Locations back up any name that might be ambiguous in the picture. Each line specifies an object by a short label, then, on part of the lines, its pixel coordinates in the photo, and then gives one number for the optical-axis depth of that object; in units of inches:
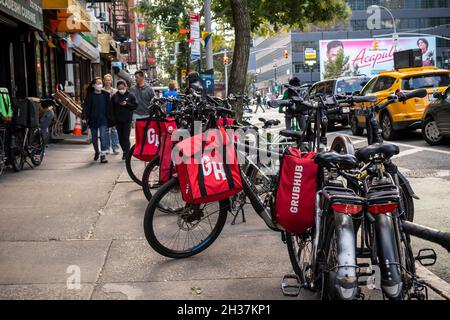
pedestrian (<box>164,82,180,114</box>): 760.0
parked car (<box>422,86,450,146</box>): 505.0
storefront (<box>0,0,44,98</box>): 522.0
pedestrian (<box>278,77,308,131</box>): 457.6
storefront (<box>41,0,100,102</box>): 656.8
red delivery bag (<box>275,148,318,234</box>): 154.4
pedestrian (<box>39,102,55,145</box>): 522.9
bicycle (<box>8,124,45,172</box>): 399.2
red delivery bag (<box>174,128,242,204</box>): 184.1
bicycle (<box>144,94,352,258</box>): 195.6
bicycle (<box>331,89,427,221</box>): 185.3
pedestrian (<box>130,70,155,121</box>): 500.4
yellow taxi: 589.9
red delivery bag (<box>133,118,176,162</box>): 310.7
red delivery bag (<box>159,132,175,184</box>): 259.8
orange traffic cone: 717.9
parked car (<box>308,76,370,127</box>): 815.9
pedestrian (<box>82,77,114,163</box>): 479.8
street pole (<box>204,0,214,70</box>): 559.7
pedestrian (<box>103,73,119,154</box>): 504.7
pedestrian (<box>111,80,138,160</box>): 467.5
